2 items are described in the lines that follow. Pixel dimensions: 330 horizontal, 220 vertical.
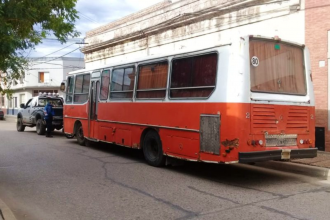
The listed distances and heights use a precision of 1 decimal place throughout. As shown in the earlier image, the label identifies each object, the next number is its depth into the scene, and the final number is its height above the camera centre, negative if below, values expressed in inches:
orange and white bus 273.1 +6.6
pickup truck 692.7 -7.4
